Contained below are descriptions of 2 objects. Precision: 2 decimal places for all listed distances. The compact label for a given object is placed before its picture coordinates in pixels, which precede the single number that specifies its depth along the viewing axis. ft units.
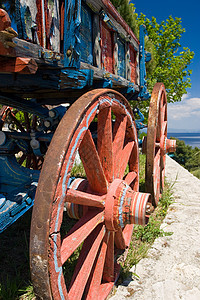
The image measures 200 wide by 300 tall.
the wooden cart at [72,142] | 3.63
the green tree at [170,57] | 37.85
